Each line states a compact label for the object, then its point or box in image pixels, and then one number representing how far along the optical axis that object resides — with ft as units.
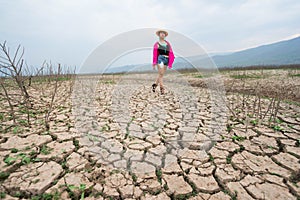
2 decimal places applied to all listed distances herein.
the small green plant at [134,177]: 4.33
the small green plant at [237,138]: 6.46
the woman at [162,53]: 12.26
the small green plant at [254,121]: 7.84
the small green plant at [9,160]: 4.51
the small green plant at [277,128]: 7.17
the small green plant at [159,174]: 4.32
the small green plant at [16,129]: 6.31
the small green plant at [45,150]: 5.17
